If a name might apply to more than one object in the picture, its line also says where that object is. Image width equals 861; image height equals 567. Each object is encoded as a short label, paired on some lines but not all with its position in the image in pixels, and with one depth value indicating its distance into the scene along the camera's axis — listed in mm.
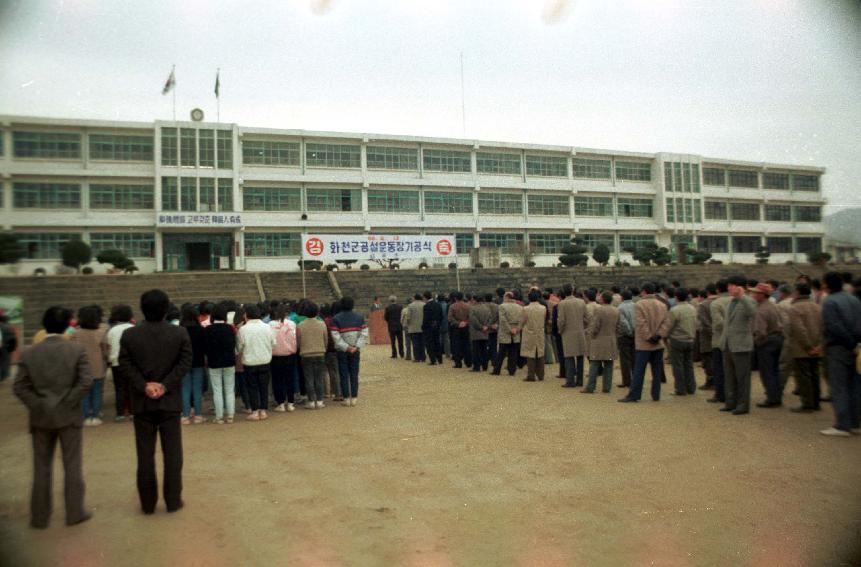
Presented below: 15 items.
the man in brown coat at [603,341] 9305
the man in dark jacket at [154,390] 4383
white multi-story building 32312
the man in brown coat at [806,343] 7184
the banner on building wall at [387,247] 23172
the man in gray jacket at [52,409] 4188
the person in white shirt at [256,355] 7691
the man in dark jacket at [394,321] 15224
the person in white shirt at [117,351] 7636
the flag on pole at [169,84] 32512
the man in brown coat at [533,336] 10578
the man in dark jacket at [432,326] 13555
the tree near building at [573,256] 35594
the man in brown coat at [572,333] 9938
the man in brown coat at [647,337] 8453
